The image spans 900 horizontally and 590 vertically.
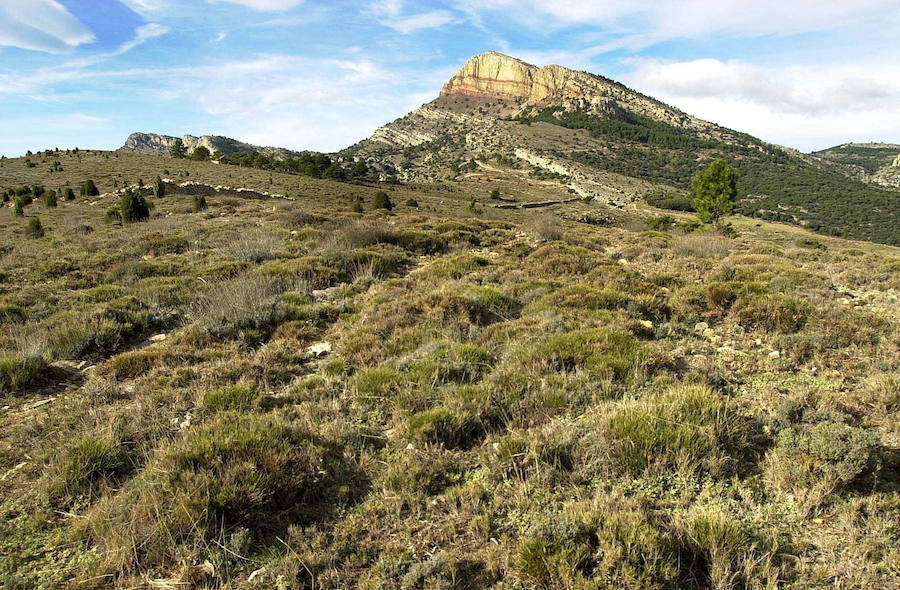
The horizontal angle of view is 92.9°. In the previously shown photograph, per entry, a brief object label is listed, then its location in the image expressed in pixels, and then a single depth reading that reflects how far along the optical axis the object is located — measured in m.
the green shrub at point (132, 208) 22.72
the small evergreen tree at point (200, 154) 69.94
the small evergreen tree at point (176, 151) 74.75
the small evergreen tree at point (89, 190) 37.41
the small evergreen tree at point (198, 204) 27.25
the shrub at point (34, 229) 20.27
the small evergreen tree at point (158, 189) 34.59
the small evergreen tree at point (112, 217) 23.47
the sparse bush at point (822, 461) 3.17
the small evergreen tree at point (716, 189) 36.94
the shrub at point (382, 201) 34.77
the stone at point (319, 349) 6.47
